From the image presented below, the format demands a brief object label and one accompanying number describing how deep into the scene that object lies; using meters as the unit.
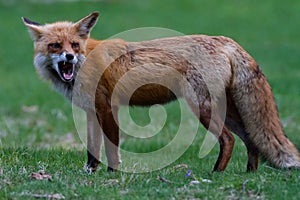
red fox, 15.83
